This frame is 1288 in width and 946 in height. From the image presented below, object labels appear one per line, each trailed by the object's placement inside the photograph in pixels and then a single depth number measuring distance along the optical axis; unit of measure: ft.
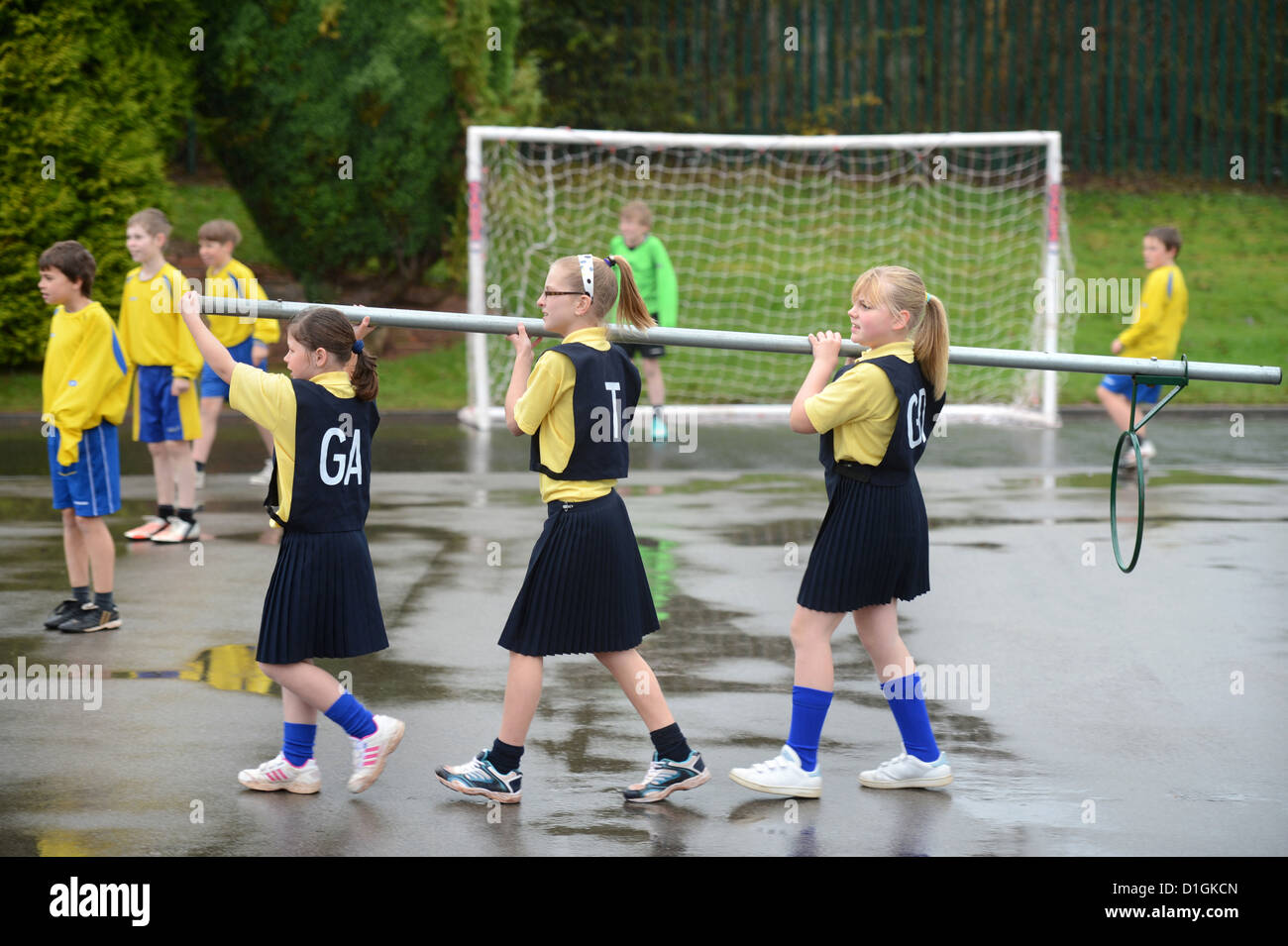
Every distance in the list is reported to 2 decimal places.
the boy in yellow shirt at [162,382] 30.32
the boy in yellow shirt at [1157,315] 38.88
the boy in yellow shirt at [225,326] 32.40
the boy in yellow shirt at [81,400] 23.79
